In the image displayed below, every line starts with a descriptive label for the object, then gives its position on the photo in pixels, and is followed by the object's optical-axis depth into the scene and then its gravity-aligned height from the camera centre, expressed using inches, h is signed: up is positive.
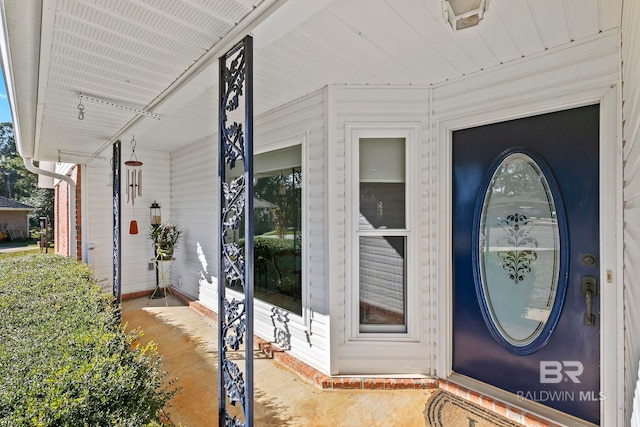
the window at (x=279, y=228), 131.2 -7.4
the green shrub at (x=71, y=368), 49.1 -31.2
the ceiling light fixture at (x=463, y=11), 57.8 +40.8
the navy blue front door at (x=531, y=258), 82.0 -14.6
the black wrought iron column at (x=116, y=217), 159.9 -2.2
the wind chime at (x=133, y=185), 198.7 +18.5
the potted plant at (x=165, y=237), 219.0 -18.2
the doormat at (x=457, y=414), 87.4 -62.4
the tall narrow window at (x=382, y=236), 110.9 -9.1
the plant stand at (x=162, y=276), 223.9 -49.7
